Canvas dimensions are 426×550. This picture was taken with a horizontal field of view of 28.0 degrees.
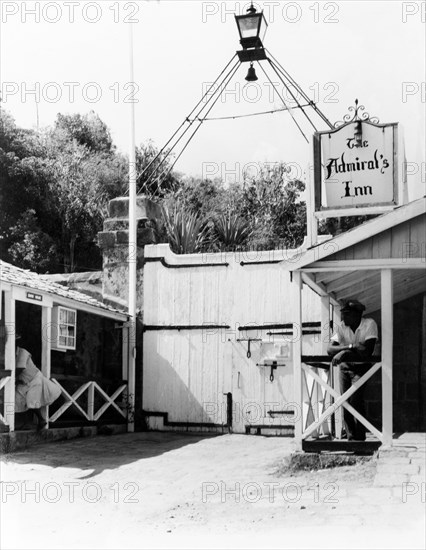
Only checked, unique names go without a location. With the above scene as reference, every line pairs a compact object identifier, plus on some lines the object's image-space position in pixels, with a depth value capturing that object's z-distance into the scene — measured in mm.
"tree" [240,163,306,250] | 21578
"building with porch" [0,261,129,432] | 12156
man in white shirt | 10148
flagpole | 15586
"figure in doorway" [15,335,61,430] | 12586
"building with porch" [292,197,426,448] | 9883
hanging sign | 11086
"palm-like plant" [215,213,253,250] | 18031
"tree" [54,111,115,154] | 20234
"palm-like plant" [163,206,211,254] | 16625
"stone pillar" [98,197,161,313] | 15969
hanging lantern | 12703
